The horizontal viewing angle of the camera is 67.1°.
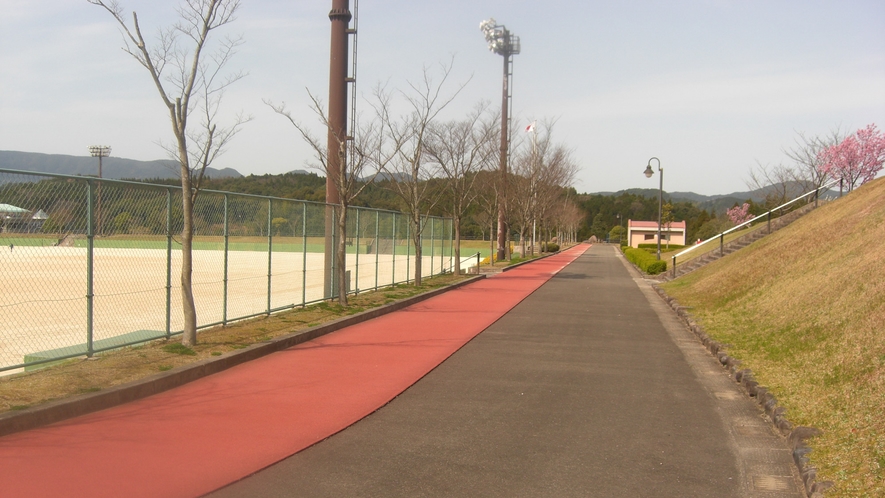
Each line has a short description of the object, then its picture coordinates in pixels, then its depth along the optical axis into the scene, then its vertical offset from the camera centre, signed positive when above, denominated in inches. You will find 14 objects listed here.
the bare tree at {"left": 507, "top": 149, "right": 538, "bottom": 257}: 1733.5 +116.5
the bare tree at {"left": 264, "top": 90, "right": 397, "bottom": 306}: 578.6 +41.2
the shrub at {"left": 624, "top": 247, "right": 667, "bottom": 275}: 1163.5 -47.8
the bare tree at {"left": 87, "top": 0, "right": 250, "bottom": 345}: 353.4 +41.5
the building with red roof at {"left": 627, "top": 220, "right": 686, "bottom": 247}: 3897.6 +34.2
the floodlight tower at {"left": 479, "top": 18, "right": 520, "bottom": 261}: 1560.0 +506.4
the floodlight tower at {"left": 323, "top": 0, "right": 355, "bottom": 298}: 626.2 +119.2
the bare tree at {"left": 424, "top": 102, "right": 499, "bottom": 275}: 1099.1 +111.1
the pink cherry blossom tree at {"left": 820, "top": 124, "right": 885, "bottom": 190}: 1357.0 +176.3
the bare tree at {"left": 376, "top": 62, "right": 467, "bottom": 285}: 865.5 +59.1
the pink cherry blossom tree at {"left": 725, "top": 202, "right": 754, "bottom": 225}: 2336.5 +97.1
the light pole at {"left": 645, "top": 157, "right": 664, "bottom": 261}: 1471.1 +142.9
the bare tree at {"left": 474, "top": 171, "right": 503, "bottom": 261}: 1519.4 +110.9
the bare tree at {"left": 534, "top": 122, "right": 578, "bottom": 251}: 1807.3 +167.3
